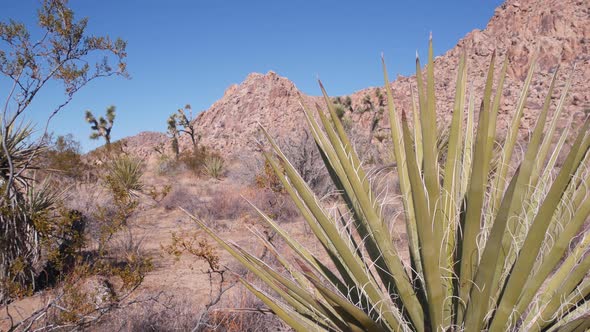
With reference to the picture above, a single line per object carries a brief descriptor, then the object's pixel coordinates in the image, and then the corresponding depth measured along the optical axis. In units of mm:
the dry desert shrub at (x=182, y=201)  10718
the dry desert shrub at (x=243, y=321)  3498
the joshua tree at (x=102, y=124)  33156
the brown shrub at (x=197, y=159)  21000
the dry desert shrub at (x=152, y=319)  3646
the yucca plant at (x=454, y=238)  1186
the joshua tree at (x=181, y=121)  37531
